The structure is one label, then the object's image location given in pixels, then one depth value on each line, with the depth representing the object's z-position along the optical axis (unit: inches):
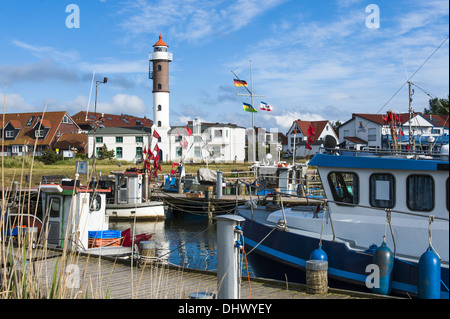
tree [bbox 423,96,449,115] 3619.6
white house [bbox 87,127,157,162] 2524.6
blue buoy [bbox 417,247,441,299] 313.4
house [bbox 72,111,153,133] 2979.8
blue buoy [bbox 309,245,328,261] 360.5
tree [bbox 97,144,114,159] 2373.3
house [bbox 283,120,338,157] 2817.4
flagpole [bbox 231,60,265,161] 1188.5
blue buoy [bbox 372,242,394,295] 345.4
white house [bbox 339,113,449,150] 2480.3
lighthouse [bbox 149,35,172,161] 2448.3
